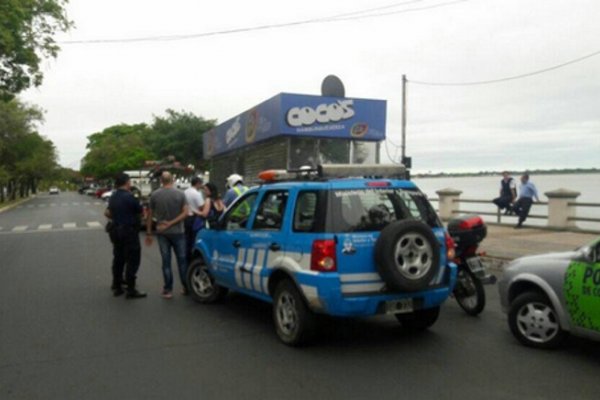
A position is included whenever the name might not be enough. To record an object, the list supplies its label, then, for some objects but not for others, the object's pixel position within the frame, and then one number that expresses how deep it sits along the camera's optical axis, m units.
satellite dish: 17.31
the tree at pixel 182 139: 41.22
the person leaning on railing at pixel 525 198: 15.95
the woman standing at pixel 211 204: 8.77
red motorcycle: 6.71
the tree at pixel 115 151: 75.88
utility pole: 20.03
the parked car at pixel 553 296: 4.82
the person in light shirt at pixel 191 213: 9.01
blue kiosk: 15.87
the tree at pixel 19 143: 54.97
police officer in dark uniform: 8.03
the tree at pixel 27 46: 15.54
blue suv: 5.12
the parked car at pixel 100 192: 68.36
